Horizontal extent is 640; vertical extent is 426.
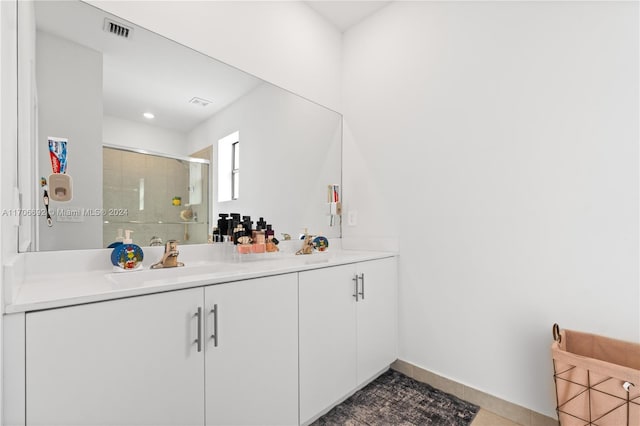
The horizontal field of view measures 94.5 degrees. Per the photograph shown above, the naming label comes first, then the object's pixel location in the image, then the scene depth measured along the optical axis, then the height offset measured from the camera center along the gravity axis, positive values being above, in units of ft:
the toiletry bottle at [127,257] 3.85 -0.56
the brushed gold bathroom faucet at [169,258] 4.18 -0.62
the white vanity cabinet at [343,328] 4.42 -2.00
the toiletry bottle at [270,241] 5.65 -0.53
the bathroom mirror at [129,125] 3.66 +1.39
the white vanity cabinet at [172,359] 2.41 -1.44
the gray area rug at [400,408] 4.75 -3.36
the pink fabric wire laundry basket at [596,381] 3.40 -2.05
